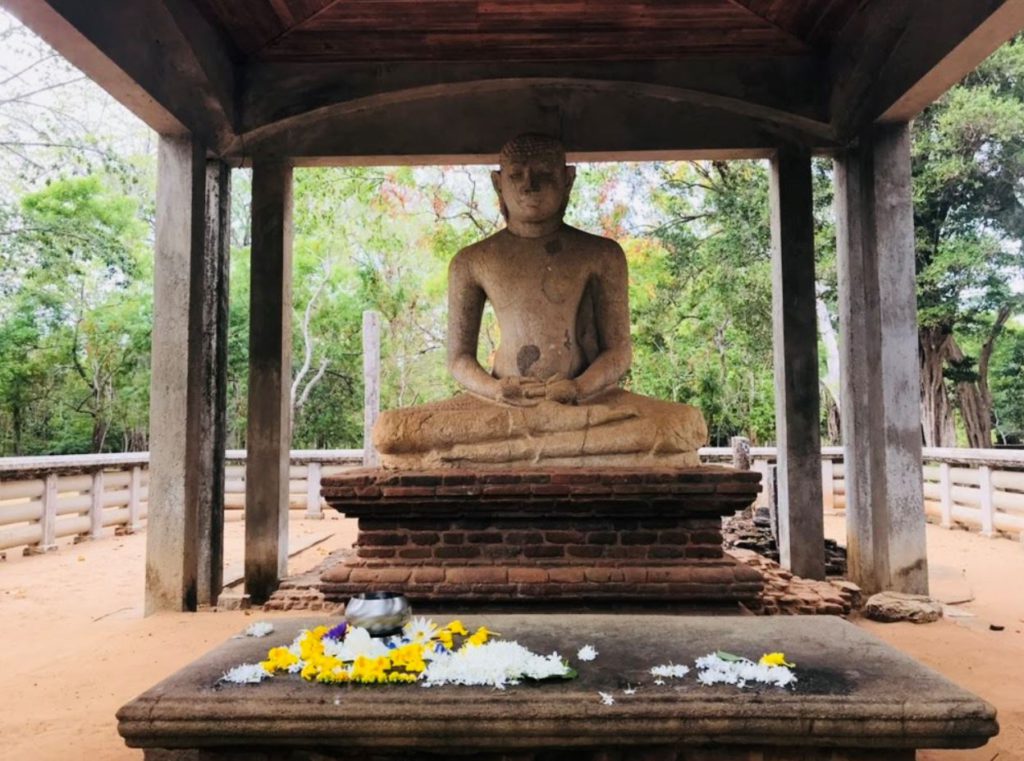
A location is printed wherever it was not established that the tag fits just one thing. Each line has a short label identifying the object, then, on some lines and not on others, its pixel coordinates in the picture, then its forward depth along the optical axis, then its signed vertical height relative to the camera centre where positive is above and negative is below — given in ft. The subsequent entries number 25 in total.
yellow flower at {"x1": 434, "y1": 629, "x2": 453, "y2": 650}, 9.15 -2.56
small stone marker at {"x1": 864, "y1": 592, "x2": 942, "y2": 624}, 18.03 -4.46
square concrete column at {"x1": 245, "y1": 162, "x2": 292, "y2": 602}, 20.68 +1.15
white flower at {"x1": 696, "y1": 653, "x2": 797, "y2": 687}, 7.82 -2.59
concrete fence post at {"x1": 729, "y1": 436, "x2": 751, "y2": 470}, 30.60 -1.33
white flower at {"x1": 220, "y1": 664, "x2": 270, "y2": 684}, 8.04 -2.60
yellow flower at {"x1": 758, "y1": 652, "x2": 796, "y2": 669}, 8.19 -2.53
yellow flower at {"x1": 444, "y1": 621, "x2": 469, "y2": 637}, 9.85 -2.59
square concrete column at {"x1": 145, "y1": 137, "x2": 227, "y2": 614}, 19.38 +0.61
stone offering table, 7.19 -2.76
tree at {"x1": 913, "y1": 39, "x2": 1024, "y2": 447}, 39.47 +11.14
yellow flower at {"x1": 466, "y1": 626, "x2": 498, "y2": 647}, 9.13 -2.54
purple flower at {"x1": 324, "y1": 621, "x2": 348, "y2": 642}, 9.27 -2.50
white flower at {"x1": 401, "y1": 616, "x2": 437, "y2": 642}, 9.33 -2.54
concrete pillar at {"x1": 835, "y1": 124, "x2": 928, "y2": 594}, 19.42 +1.22
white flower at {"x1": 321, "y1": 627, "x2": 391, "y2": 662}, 8.55 -2.49
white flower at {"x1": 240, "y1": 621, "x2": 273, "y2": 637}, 10.11 -2.67
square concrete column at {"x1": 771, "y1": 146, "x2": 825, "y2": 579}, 20.47 +1.34
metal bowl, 9.36 -2.29
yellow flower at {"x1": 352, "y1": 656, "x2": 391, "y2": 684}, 7.98 -2.53
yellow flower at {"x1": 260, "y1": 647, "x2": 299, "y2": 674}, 8.39 -2.56
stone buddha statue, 15.35 +1.34
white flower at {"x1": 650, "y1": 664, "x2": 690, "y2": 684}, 8.00 -2.59
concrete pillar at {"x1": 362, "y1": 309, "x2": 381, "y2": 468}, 39.14 +2.50
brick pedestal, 13.70 -2.10
